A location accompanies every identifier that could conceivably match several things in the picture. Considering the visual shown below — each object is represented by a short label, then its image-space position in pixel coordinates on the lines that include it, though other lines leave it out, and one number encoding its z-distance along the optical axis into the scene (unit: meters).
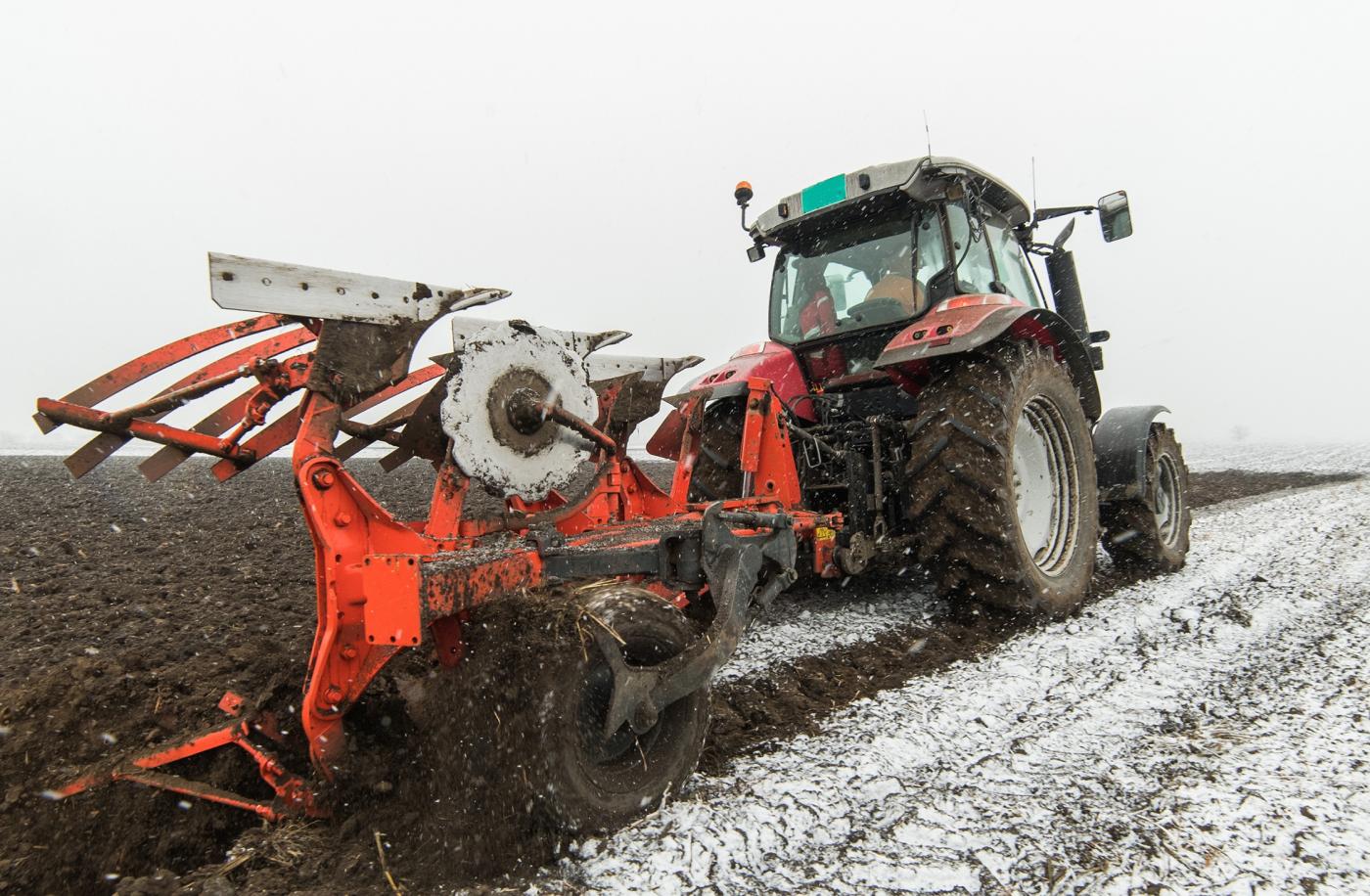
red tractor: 3.32
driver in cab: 3.94
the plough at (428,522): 1.88
